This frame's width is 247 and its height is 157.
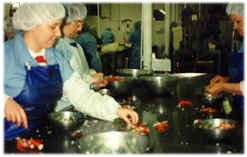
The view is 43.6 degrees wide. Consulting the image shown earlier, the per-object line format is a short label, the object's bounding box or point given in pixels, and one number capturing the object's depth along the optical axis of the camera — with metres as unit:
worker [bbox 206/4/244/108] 1.87
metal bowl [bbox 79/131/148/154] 1.22
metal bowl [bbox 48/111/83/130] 1.44
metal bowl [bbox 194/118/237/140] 1.32
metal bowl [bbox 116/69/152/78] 2.74
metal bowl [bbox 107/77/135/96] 2.17
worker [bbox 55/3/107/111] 2.26
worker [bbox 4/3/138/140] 1.62
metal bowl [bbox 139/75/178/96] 2.12
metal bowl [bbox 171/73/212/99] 2.20
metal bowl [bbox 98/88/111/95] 2.18
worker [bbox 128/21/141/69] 5.65
